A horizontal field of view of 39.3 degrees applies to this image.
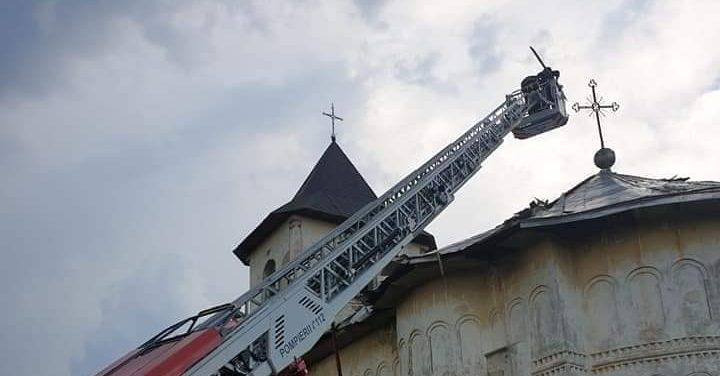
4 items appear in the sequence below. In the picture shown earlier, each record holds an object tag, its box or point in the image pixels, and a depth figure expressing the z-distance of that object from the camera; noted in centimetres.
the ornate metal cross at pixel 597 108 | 2070
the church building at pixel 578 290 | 1641
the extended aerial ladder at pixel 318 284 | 1264
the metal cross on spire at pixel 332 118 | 3509
